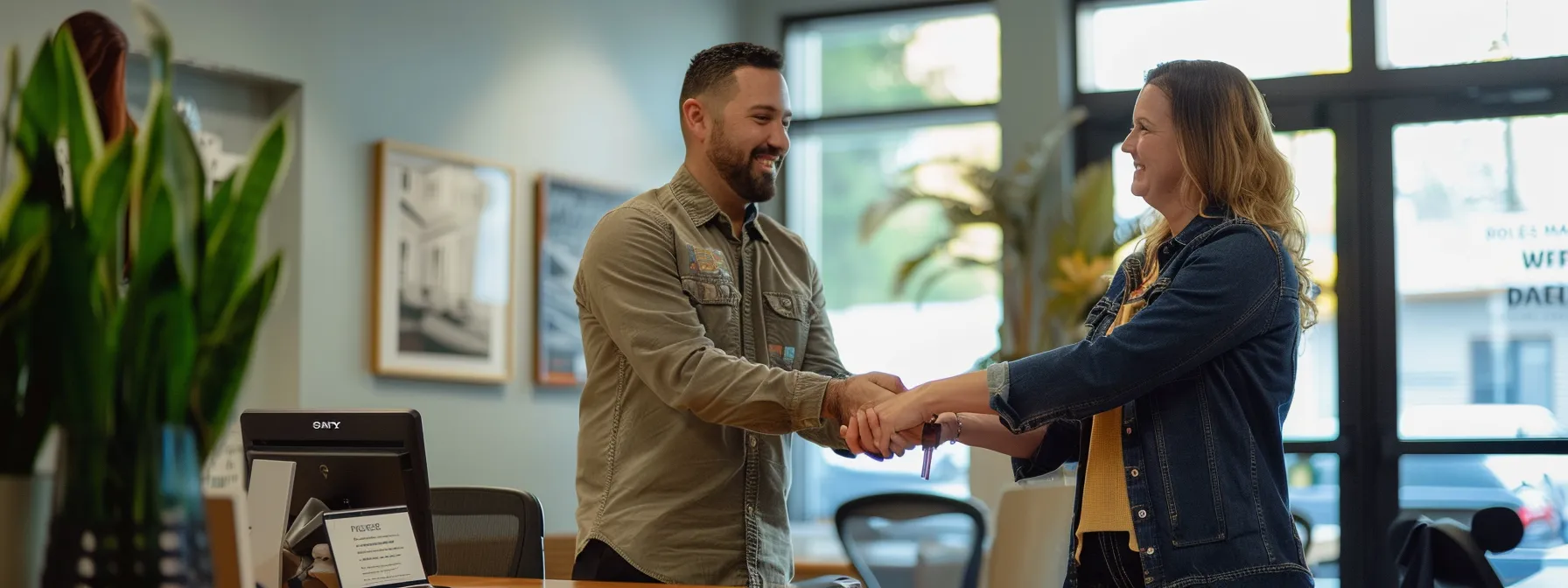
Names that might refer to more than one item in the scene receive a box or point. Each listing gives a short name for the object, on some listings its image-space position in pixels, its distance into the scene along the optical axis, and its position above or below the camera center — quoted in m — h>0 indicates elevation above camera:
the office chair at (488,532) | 2.66 -0.34
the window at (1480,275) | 5.56 +0.27
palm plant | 5.73 +0.44
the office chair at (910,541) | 3.70 -0.51
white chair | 2.63 -0.36
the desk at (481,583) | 2.23 -0.37
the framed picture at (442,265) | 4.84 +0.28
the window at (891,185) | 6.64 +0.75
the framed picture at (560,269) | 5.53 +0.30
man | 2.31 -0.04
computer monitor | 2.11 -0.16
